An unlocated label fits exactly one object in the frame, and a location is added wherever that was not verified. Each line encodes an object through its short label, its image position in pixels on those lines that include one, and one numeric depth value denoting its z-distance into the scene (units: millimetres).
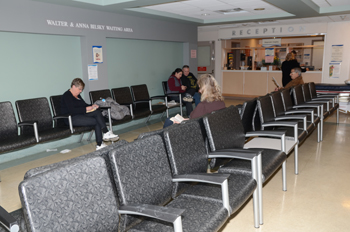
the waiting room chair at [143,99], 5973
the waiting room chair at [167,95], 6523
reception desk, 10284
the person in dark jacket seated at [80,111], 4520
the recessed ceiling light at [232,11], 6289
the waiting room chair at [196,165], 2023
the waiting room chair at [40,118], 4090
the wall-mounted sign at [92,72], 5434
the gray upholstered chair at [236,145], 2428
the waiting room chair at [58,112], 4531
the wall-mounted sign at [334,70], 9125
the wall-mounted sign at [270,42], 10477
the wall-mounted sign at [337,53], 9037
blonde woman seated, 3363
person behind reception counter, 7326
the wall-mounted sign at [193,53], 8391
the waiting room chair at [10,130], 3732
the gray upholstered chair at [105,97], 4908
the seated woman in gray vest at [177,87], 7012
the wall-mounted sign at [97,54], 5453
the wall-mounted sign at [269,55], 10859
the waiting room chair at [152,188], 1654
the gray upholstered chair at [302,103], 4646
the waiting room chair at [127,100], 5516
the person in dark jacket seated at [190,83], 7352
